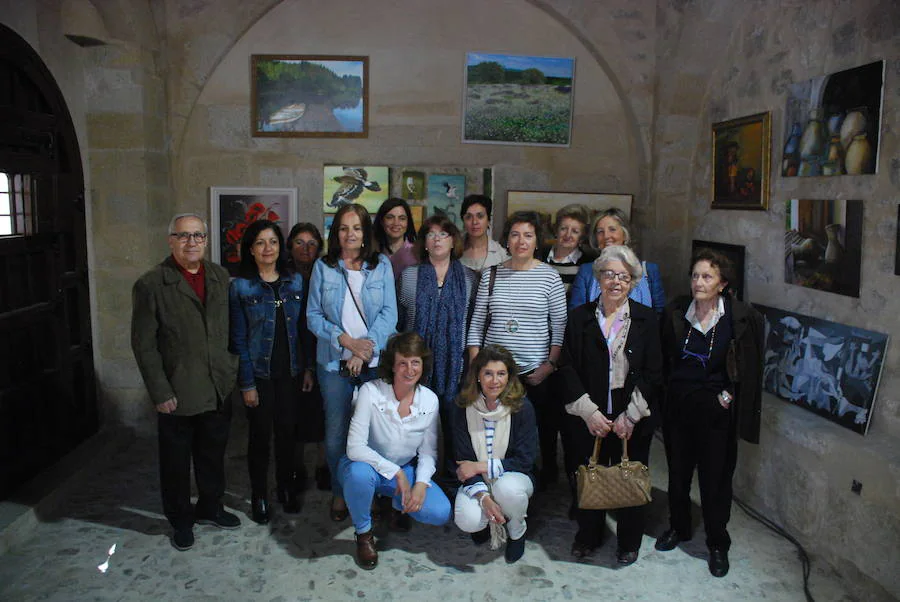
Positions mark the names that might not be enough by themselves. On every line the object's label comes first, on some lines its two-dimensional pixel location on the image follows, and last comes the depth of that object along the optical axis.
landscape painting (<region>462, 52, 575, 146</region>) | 6.00
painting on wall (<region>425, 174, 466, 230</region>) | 6.07
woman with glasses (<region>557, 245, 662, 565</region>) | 3.62
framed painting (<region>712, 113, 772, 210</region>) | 4.68
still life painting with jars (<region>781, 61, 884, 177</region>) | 3.73
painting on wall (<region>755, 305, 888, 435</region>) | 3.77
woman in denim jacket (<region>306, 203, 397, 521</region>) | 3.95
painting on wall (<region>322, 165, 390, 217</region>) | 6.01
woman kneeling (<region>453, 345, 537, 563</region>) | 3.70
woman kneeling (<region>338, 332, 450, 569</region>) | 3.72
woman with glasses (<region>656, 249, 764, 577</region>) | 3.66
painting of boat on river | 5.88
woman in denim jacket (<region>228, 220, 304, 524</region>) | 3.91
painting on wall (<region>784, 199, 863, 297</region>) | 3.93
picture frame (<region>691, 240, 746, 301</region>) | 4.96
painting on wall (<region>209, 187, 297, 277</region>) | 5.96
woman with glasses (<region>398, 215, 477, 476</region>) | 4.07
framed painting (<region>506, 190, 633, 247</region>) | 6.09
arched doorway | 4.24
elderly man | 3.64
